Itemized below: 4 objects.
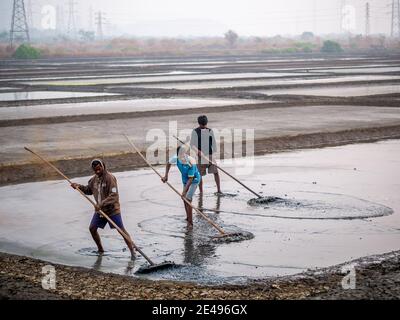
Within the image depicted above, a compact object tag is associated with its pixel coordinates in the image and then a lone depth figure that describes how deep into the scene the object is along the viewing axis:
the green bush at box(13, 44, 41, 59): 87.19
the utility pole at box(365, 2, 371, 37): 147.95
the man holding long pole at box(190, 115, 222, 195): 14.44
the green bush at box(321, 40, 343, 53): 112.31
